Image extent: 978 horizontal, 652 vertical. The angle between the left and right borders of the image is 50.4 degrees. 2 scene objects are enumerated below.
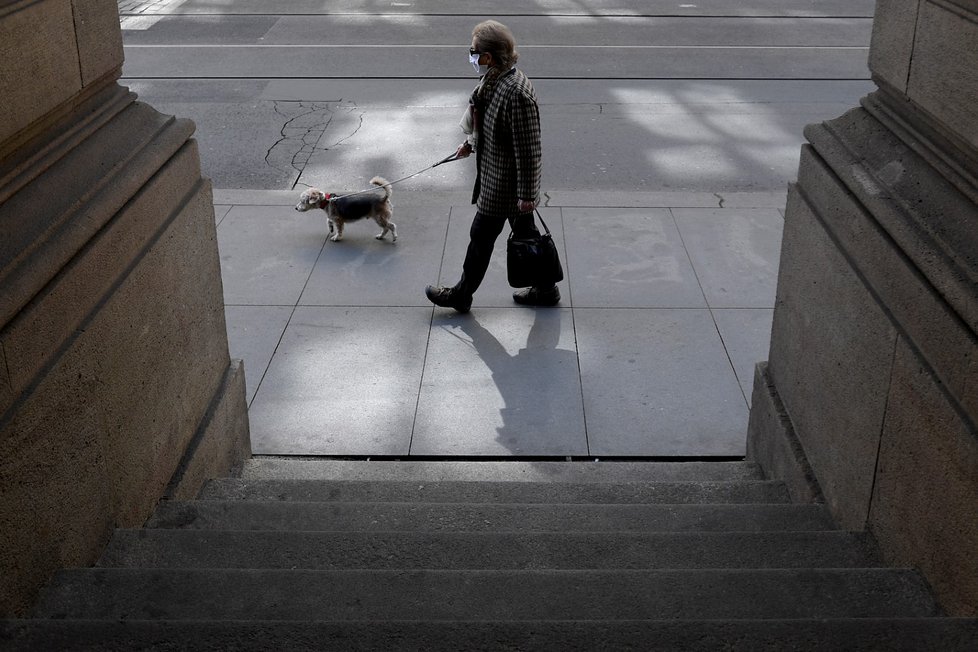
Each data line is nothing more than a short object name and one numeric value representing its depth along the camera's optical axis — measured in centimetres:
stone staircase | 263
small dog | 856
